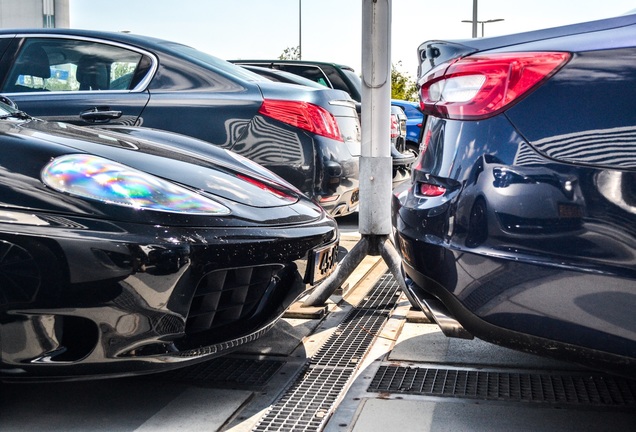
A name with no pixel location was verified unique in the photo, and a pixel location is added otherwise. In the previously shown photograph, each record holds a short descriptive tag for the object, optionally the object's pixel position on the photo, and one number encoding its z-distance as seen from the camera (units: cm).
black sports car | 243
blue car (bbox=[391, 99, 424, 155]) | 1024
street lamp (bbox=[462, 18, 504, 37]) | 3641
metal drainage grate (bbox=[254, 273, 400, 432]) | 271
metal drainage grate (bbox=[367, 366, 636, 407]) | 285
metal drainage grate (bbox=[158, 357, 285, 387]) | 307
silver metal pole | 433
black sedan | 445
